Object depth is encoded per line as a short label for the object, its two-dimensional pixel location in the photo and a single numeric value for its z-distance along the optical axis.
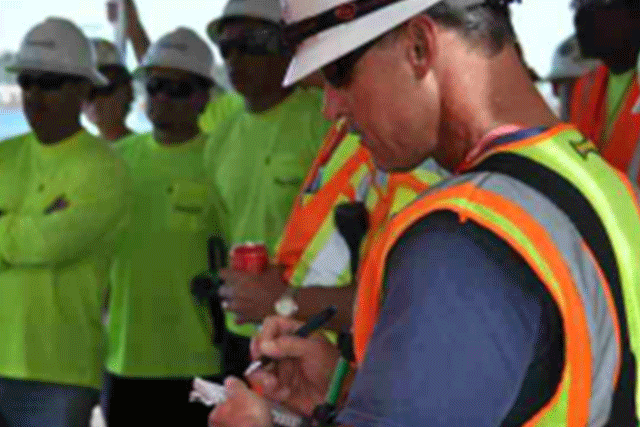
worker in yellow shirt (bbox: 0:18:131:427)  5.17
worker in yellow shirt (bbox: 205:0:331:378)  5.48
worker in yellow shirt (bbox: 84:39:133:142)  7.71
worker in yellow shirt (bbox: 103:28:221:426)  6.03
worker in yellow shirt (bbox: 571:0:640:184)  3.96
